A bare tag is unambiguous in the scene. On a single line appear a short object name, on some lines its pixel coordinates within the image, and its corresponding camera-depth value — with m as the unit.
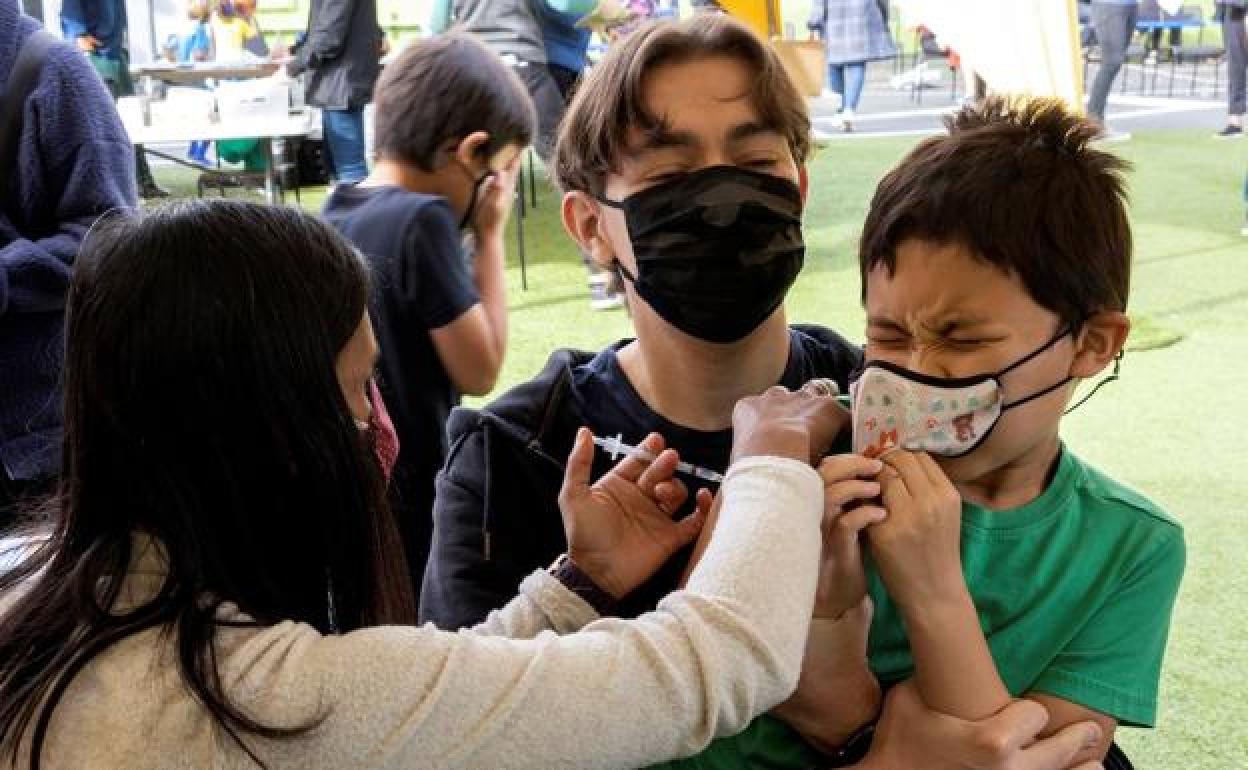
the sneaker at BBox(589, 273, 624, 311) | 6.84
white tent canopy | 3.35
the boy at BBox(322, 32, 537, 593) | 3.00
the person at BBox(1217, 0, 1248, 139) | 11.35
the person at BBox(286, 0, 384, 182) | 7.90
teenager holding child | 1.71
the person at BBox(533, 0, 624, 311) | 6.91
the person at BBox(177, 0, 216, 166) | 13.34
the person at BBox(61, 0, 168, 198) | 10.42
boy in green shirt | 1.48
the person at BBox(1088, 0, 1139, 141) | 12.04
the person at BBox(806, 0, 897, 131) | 13.13
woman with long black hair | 1.16
